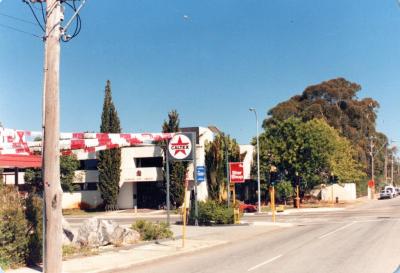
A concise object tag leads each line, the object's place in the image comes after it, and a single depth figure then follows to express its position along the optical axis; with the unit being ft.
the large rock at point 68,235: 56.57
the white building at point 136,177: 171.42
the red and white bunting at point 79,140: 45.65
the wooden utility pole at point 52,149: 37.96
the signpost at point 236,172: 107.55
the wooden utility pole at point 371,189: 252.73
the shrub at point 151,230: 68.08
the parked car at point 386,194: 245.45
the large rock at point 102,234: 57.93
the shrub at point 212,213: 92.84
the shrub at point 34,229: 45.52
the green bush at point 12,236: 43.05
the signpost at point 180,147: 65.41
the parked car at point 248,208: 156.15
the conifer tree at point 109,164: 169.48
